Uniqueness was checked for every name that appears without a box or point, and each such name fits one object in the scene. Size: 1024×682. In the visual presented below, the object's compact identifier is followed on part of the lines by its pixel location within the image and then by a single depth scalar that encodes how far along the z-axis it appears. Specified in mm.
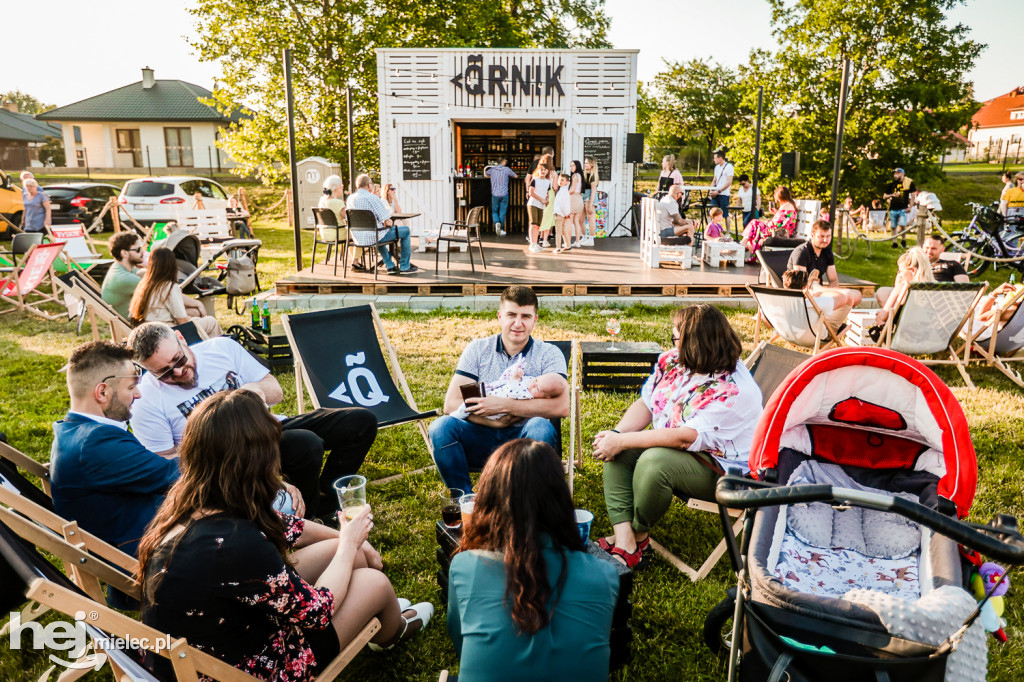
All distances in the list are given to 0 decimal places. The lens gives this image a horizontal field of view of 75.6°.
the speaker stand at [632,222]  14260
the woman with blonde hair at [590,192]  12602
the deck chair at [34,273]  7801
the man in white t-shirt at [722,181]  12648
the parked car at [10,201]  15711
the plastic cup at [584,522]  2380
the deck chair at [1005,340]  5574
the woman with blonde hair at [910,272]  5633
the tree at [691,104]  40219
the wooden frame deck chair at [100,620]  1570
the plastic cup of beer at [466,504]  2324
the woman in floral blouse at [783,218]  9586
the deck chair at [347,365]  4156
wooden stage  8664
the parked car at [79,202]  16062
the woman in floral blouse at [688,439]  2967
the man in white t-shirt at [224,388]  3092
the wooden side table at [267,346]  5793
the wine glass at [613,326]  5265
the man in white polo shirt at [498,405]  3385
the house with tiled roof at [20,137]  37094
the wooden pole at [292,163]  9250
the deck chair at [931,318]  5188
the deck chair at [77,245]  9602
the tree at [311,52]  19219
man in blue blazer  2326
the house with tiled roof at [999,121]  46094
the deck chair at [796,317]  5539
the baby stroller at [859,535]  1712
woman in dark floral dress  1733
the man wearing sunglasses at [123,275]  5676
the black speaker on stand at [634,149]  13203
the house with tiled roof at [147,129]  34750
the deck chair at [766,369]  3158
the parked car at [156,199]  15781
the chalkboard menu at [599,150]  13602
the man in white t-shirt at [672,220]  10609
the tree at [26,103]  71400
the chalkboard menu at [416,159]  13250
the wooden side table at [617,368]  5320
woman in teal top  1626
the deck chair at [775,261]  7441
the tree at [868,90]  16922
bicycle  11766
